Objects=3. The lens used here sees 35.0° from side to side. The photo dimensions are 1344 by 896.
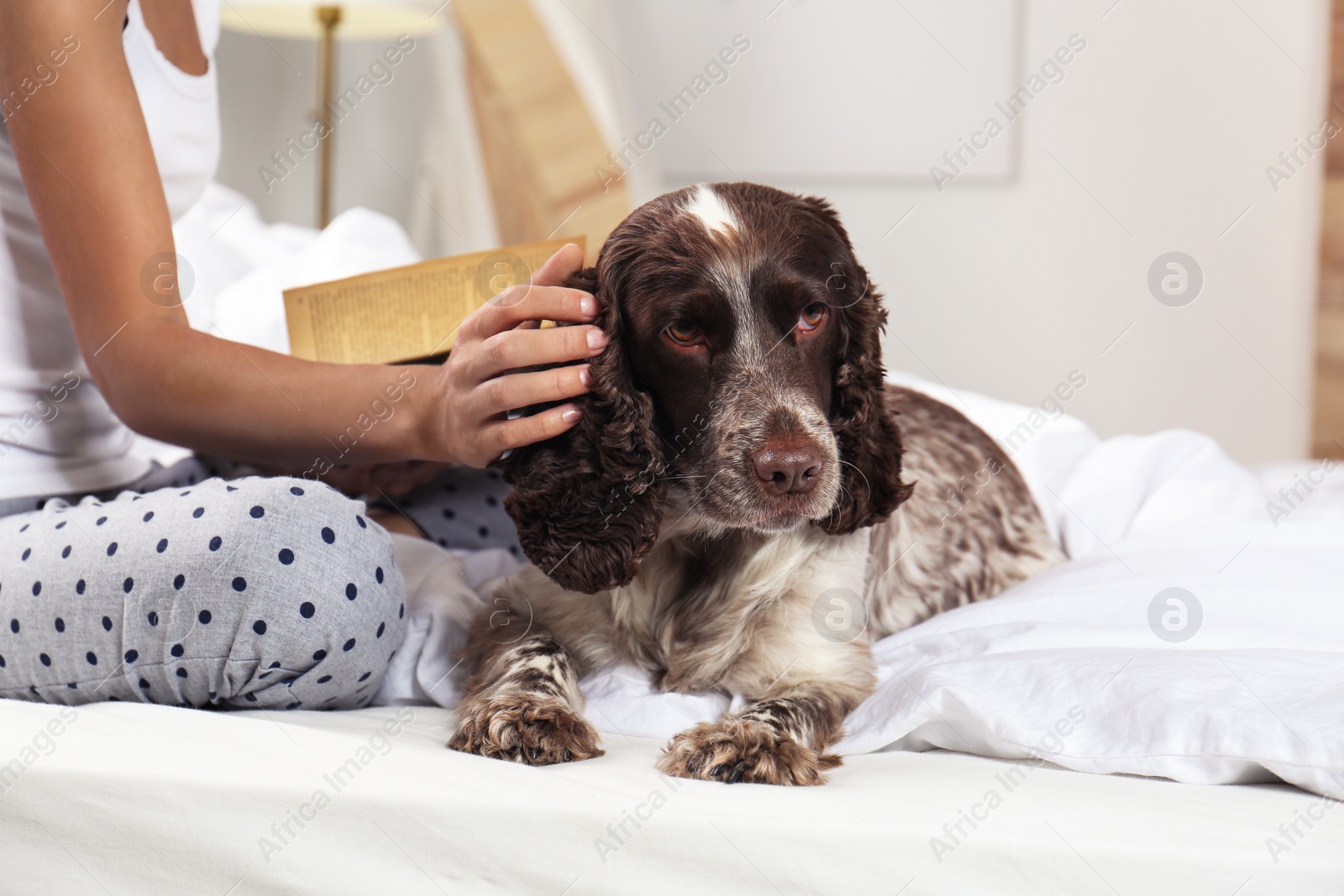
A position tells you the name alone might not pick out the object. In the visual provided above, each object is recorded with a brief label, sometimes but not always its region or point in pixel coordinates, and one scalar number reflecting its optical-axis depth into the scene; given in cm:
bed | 87
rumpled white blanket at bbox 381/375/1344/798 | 93
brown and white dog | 100
